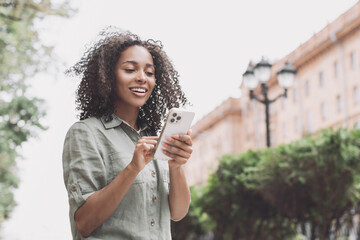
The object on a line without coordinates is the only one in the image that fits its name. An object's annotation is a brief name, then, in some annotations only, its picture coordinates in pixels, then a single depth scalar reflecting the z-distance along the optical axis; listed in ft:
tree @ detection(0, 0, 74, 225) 28.55
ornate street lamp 42.83
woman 6.25
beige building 117.80
